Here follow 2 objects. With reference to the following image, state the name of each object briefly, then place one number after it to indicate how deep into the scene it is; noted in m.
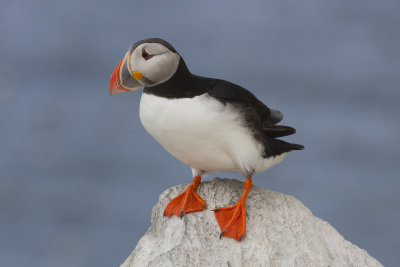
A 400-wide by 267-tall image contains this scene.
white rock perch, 7.71
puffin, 7.50
